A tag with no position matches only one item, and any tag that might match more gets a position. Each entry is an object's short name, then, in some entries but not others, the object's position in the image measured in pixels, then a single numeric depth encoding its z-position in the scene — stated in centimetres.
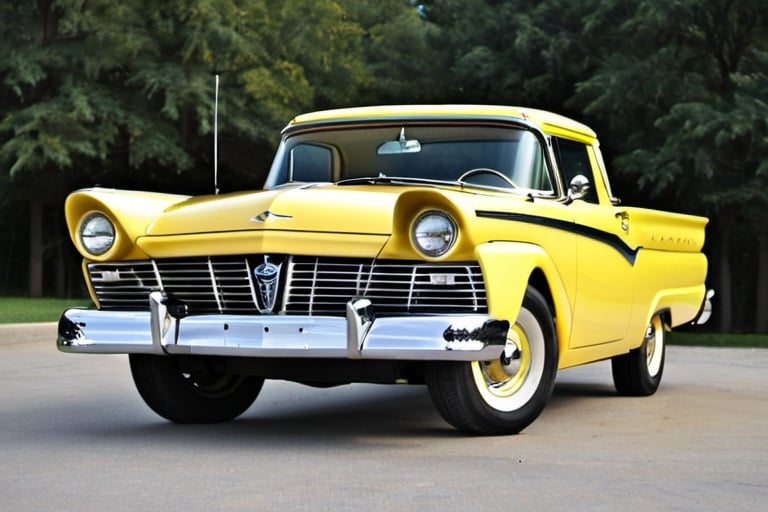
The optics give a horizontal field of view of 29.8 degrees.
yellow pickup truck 722
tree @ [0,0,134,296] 3016
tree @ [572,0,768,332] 2548
